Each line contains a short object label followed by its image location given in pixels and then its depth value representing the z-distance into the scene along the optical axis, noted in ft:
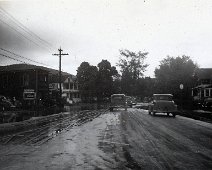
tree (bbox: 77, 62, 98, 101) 258.57
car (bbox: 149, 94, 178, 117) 87.15
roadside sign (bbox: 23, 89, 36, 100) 139.18
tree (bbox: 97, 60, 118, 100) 265.77
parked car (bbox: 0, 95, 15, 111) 126.95
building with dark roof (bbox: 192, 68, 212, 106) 206.98
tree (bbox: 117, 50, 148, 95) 331.77
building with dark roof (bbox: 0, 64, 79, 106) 184.34
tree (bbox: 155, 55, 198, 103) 202.65
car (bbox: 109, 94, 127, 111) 121.49
